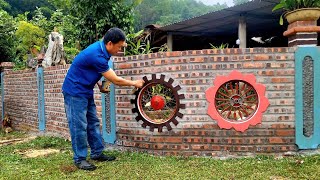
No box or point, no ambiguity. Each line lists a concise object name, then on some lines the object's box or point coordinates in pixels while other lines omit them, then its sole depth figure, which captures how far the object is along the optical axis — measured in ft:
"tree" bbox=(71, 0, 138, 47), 31.48
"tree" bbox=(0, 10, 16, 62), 36.40
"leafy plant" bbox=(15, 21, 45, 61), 42.28
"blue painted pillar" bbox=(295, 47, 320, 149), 13.66
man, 12.96
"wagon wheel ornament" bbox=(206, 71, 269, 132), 13.85
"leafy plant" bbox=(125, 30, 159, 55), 20.98
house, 29.01
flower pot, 13.56
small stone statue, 23.52
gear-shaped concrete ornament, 14.60
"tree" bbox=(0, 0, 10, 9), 71.97
